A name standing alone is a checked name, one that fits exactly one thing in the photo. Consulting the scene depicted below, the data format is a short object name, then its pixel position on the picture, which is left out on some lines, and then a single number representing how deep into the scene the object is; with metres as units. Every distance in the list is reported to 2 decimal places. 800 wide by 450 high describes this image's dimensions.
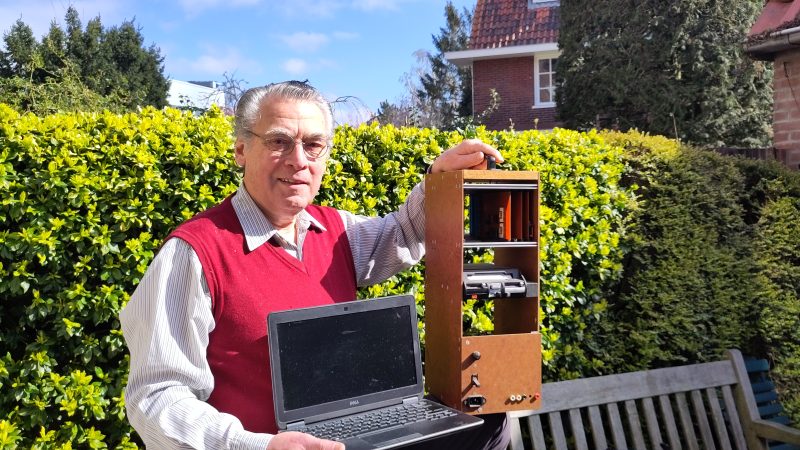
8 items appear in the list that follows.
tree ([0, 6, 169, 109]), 20.91
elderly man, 1.73
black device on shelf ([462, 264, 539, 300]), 2.10
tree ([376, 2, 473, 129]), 26.72
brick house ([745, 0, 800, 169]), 6.25
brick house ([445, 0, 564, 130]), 19.83
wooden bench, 3.32
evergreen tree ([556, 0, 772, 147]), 14.47
